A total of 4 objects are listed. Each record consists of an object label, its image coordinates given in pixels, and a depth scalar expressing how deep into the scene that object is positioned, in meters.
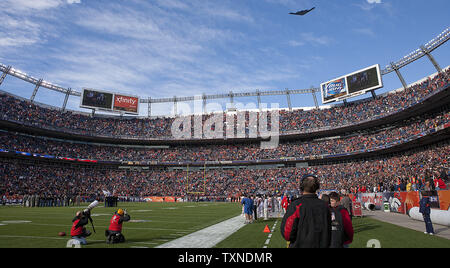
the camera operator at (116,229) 10.09
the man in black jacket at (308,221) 3.75
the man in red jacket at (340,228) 4.68
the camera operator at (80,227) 9.53
